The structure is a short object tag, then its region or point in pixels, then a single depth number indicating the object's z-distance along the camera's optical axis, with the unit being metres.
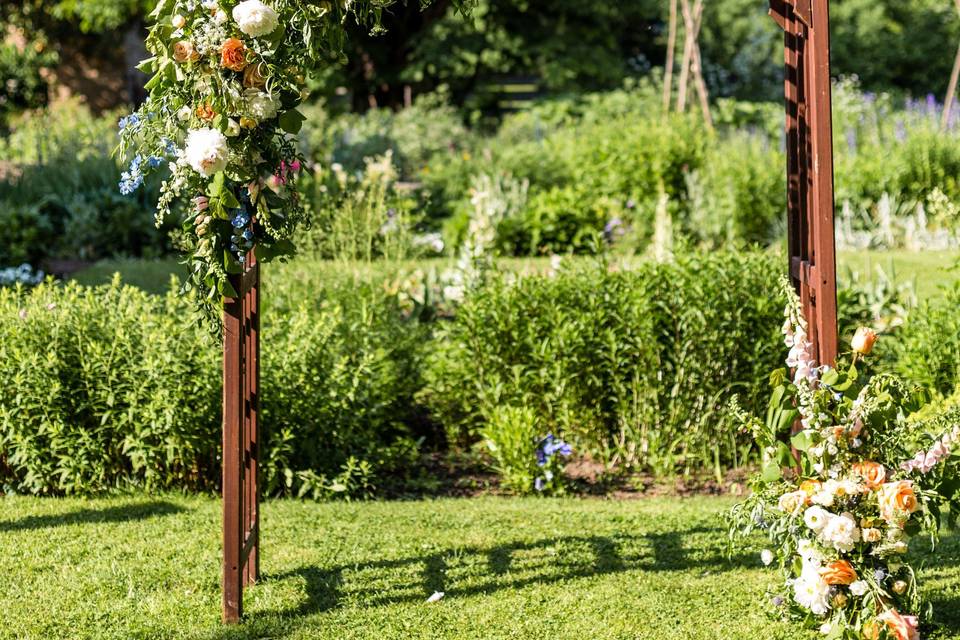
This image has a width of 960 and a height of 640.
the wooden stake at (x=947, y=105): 10.52
